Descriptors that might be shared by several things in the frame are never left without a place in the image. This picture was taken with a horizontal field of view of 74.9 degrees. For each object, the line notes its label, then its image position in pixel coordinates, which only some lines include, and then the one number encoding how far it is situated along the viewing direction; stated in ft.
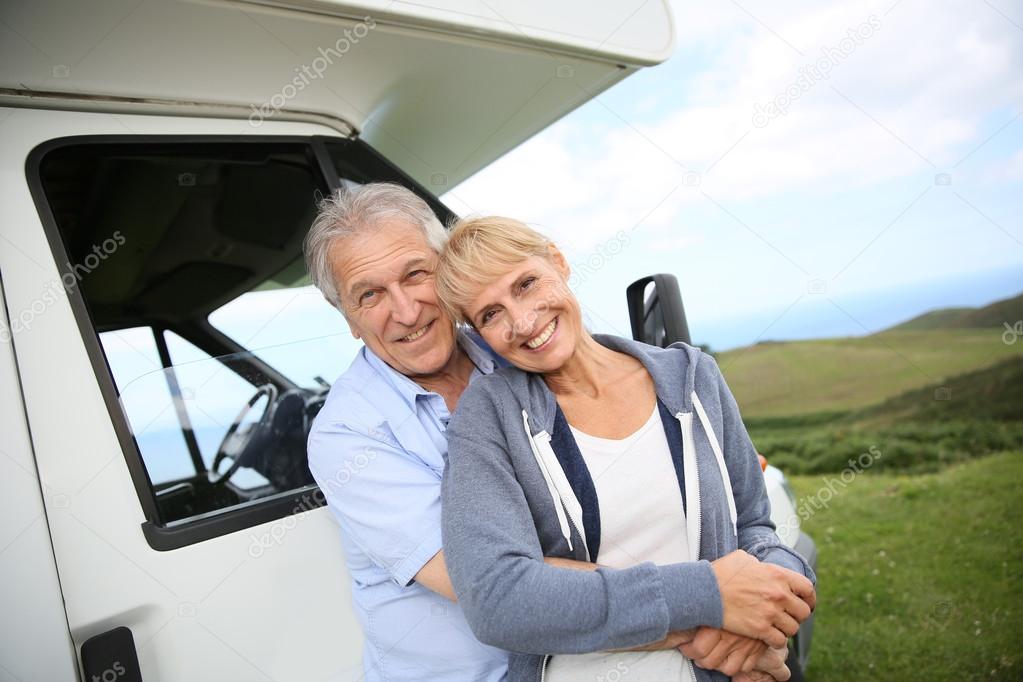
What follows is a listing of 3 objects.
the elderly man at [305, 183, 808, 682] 4.71
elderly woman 4.11
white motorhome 4.56
